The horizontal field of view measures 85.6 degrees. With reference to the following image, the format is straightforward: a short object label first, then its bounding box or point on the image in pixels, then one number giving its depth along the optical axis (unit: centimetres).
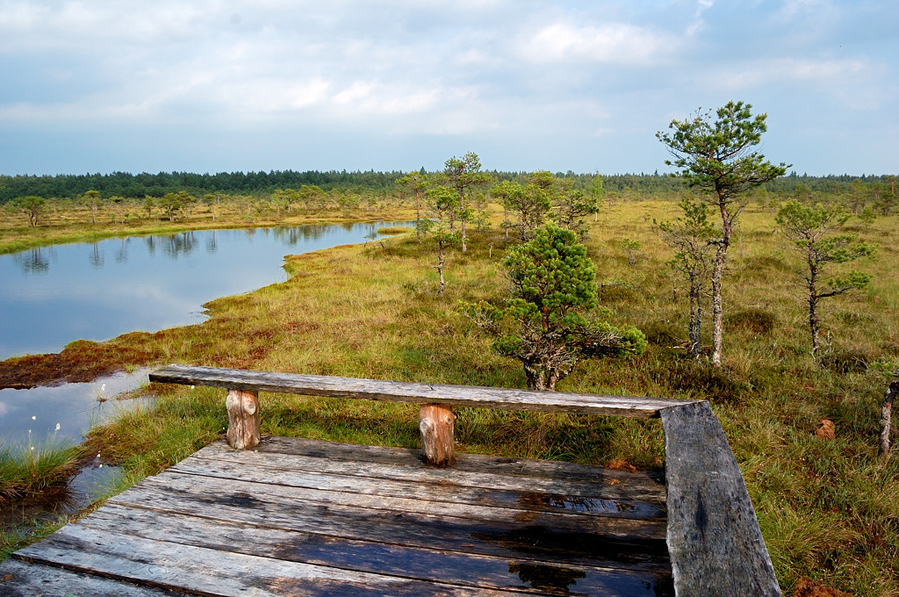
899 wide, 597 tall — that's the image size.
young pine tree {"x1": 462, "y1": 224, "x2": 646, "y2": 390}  570
